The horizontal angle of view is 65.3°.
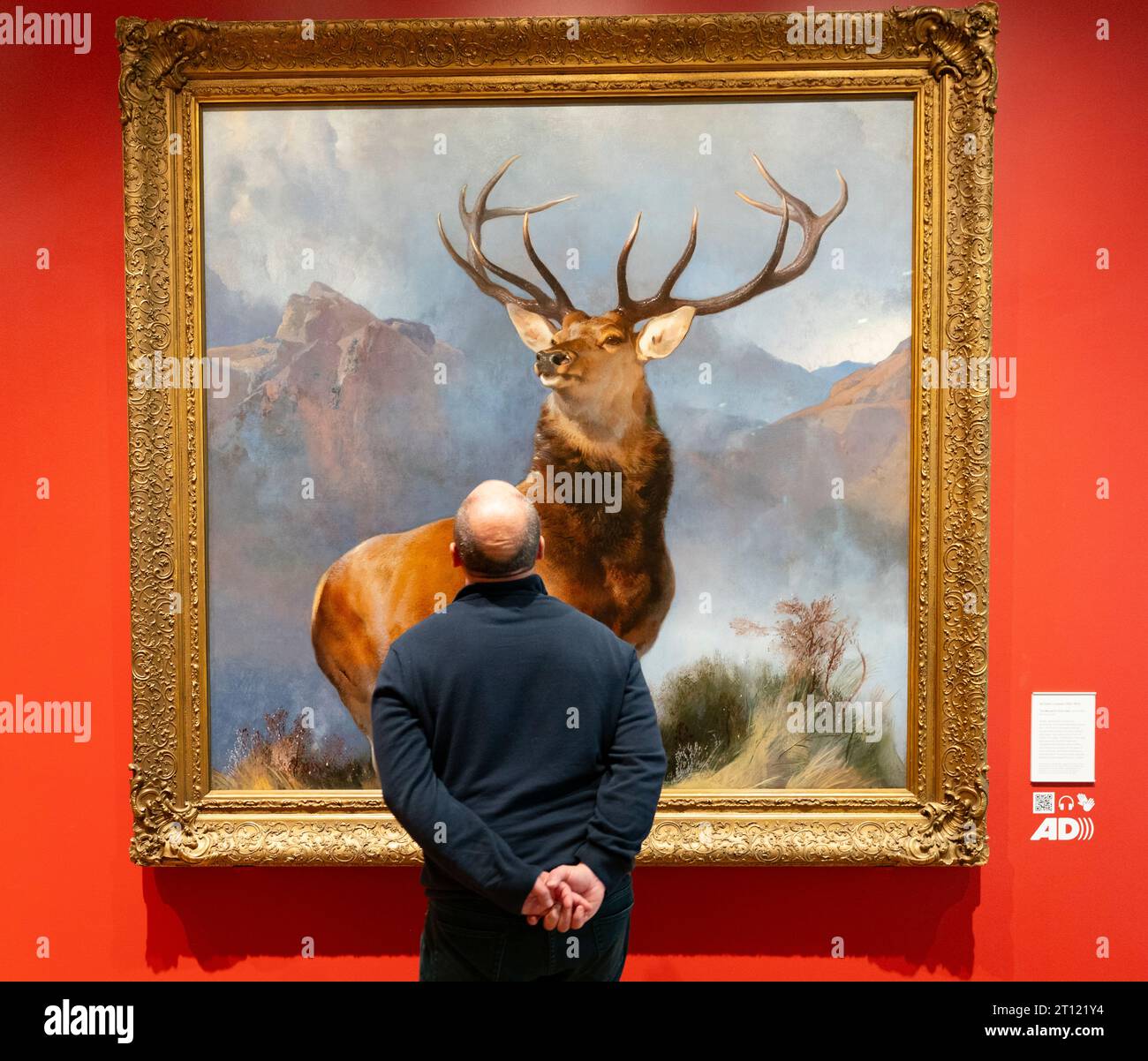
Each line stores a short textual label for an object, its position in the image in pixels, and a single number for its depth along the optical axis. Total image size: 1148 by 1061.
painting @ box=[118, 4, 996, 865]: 2.29
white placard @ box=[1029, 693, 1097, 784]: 2.36
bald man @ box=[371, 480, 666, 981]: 1.61
